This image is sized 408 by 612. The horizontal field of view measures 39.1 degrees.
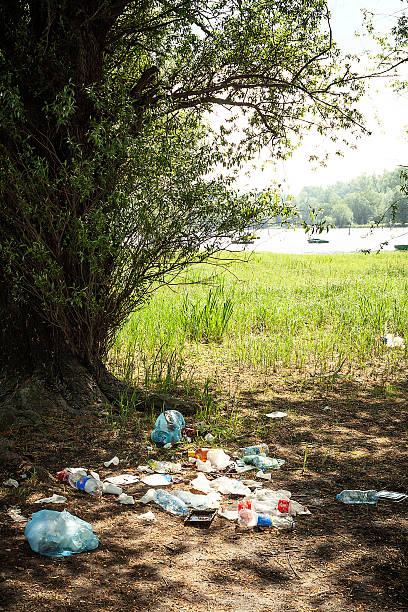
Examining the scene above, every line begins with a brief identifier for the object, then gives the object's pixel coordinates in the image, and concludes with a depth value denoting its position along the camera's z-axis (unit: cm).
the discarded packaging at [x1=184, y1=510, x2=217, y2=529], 362
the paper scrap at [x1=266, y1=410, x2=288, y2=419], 592
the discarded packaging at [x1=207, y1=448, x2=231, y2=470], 459
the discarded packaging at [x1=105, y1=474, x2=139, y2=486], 421
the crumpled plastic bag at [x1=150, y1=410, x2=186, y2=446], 506
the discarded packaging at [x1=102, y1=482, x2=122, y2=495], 405
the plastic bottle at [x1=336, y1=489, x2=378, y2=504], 400
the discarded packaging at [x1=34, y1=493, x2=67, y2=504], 379
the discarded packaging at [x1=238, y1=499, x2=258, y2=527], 363
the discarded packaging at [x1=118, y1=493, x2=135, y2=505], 389
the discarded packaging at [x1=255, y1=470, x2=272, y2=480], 439
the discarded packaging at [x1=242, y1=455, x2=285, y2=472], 463
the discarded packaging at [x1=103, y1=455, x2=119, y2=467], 453
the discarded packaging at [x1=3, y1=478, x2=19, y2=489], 397
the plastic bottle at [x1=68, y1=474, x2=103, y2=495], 404
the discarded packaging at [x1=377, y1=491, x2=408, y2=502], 401
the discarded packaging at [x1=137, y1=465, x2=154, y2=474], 448
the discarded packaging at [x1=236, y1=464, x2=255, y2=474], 452
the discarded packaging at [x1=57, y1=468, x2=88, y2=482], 417
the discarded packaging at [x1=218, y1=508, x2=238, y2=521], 376
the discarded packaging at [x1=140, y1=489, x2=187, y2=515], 382
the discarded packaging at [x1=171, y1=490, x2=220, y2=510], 389
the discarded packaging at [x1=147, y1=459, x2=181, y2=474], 450
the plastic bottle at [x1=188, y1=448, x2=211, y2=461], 473
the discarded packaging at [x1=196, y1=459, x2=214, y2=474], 450
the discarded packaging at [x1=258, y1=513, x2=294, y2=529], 363
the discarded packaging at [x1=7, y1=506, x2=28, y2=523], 351
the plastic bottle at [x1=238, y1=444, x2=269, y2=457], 486
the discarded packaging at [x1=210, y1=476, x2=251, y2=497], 411
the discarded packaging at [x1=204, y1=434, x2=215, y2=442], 519
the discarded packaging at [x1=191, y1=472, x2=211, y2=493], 412
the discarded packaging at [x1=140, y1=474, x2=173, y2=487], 423
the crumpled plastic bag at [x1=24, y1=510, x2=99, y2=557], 314
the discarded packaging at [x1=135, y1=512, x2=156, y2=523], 367
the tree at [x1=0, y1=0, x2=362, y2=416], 515
